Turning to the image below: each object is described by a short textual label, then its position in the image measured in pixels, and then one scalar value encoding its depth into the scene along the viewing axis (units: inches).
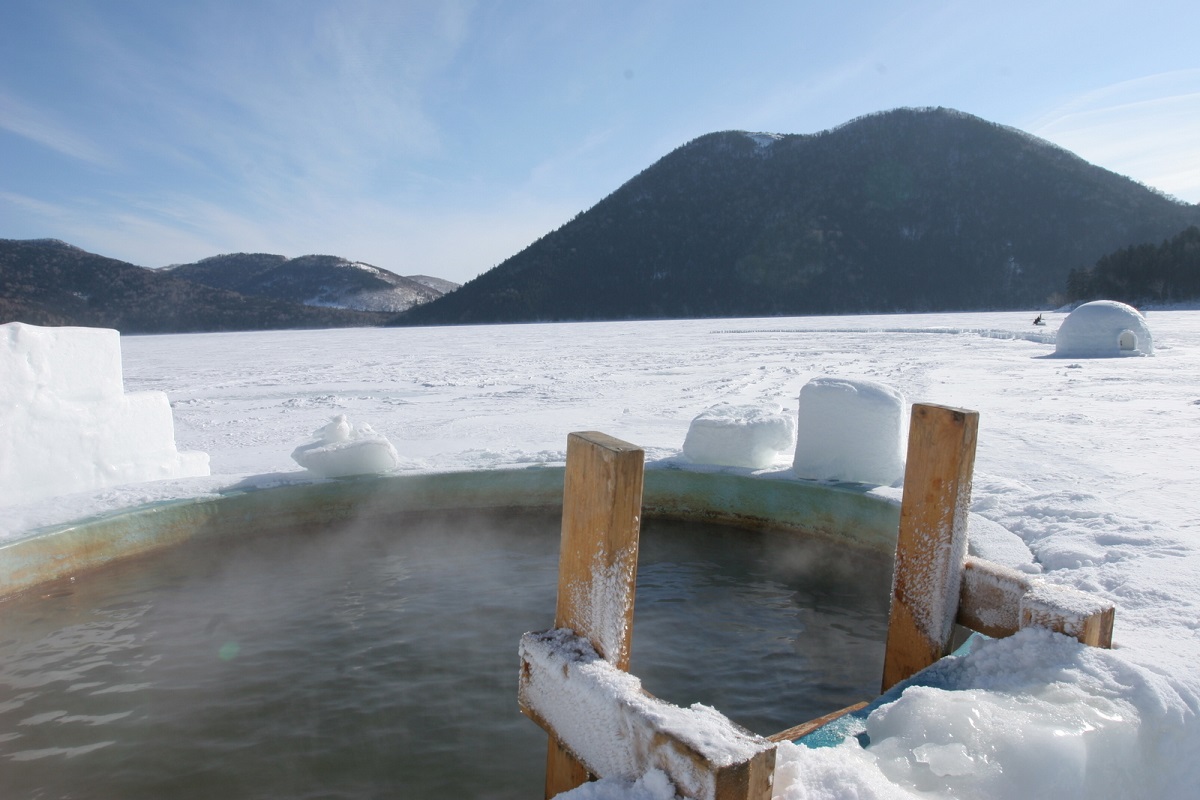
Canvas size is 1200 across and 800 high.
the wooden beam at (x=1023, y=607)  75.1
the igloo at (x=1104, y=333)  567.5
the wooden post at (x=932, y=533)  85.4
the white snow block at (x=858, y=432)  171.0
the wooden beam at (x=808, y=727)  70.4
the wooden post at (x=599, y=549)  62.6
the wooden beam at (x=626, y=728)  47.4
